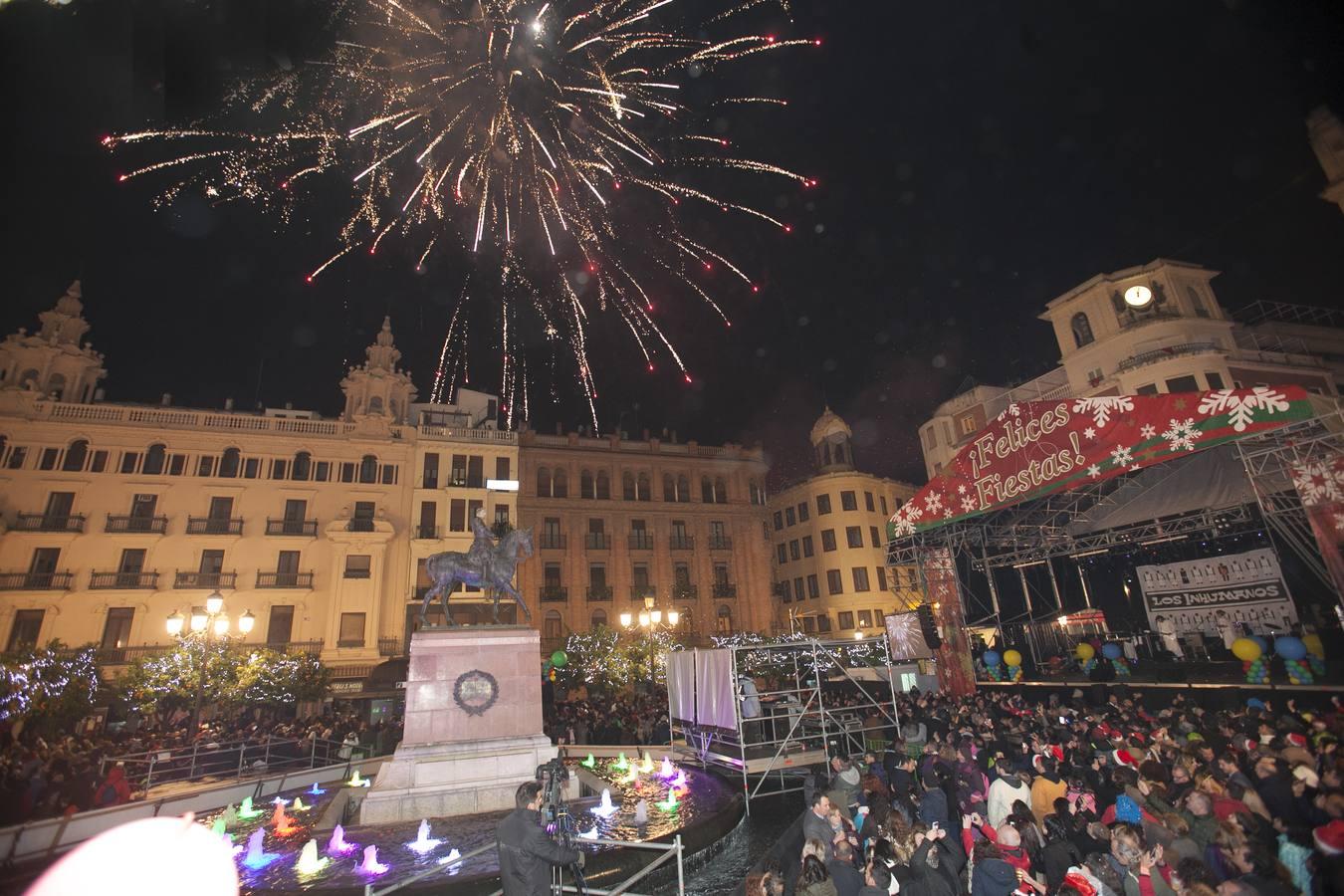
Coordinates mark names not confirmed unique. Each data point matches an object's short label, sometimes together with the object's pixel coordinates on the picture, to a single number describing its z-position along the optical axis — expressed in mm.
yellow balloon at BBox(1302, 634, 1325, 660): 16203
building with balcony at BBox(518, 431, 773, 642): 43406
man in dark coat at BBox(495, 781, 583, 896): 5395
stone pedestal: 11719
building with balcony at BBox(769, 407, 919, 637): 45938
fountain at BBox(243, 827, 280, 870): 9359
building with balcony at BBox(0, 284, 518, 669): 31344
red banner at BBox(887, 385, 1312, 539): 13656
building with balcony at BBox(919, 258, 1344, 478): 29938
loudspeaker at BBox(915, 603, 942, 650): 21453
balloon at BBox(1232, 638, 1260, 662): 17312
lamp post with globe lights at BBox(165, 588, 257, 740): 14377
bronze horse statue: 14086
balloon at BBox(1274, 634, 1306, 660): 16312
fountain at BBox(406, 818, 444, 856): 9500
